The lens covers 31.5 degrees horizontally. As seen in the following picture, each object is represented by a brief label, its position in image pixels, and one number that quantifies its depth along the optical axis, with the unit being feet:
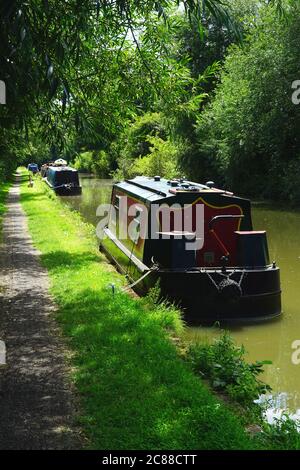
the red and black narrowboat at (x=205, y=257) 27.09
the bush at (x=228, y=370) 15.58
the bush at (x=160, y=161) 124.54
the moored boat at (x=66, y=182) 114.11
